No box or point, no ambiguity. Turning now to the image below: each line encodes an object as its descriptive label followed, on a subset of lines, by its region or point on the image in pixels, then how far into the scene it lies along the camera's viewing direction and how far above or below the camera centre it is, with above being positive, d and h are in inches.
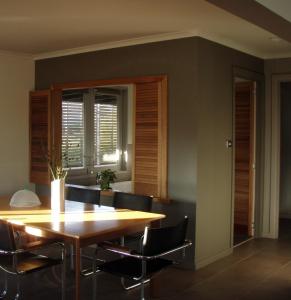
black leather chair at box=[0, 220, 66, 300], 135.7 -37.4
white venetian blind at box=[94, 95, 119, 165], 276.4 +7.7
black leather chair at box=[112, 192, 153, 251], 171.3 -23.2
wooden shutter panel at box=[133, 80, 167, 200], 187.6 +1.1
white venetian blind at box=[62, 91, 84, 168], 255.4 +7.6
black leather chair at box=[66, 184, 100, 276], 186.9 -22.6
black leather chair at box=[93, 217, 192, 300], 129.3 -32.2
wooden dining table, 127.6 -24.9
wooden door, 235.1 -6.7
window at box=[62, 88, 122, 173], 258.1 +8.6
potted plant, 209.6 -16.9
